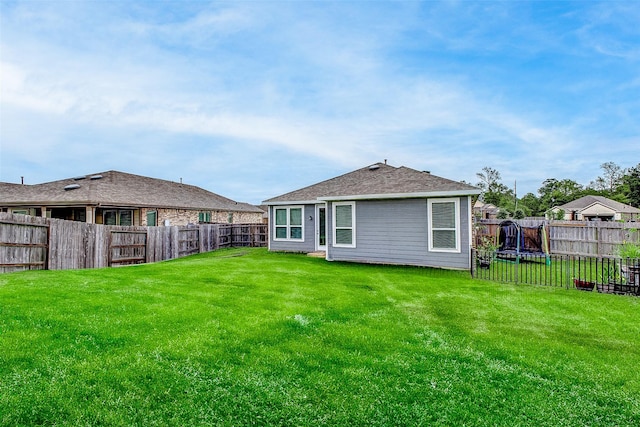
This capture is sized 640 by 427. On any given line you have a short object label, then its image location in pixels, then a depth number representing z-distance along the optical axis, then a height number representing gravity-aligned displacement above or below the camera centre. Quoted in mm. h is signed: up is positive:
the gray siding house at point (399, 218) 11695 +229
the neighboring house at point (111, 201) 18297 +1342
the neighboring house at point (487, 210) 42466 +1806
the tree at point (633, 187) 49031 +5627
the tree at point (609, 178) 60919 +8550
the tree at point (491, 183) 59169 +7419
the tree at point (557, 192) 55562 +5652
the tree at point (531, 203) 57228 +3827
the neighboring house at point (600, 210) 40156 +1799
